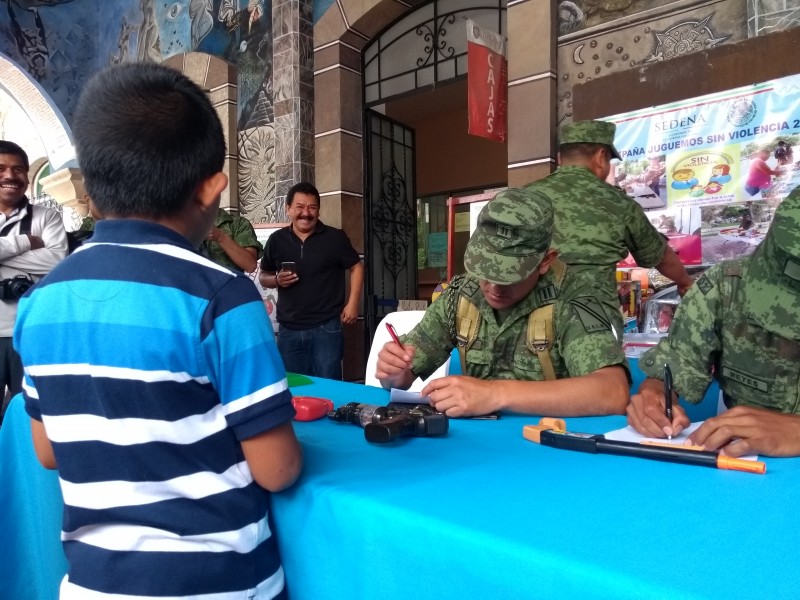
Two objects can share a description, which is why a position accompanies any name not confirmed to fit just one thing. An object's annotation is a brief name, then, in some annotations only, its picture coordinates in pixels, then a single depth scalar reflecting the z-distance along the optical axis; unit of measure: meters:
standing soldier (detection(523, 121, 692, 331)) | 2.38
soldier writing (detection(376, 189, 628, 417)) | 1.31
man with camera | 2.66
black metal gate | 5.38
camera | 2.62
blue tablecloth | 0.61
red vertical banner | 3.77
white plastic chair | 2.30
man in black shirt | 3.77
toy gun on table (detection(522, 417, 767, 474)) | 0.93
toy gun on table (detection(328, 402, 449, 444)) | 1.10
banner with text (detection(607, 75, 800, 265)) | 2.86
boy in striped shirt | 0.77
